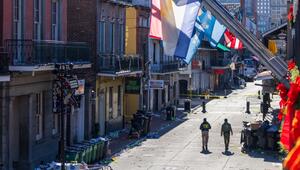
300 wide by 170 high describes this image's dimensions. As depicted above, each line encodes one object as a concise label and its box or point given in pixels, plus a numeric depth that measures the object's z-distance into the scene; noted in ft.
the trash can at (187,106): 174.91
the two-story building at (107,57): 107.34
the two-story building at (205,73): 244.42
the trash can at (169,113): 146.74
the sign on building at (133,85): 127.95
